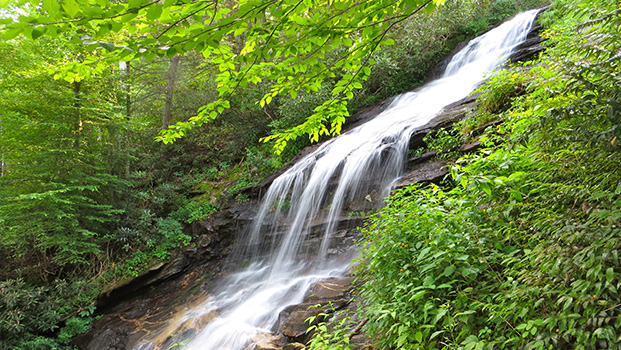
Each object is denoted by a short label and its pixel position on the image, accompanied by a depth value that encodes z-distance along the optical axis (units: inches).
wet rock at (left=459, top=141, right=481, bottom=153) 179.5
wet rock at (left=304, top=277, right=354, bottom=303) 167.3
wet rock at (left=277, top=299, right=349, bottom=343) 147.6
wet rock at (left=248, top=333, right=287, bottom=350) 159.8
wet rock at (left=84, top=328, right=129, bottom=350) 204.3
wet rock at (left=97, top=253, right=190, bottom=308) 257.9
